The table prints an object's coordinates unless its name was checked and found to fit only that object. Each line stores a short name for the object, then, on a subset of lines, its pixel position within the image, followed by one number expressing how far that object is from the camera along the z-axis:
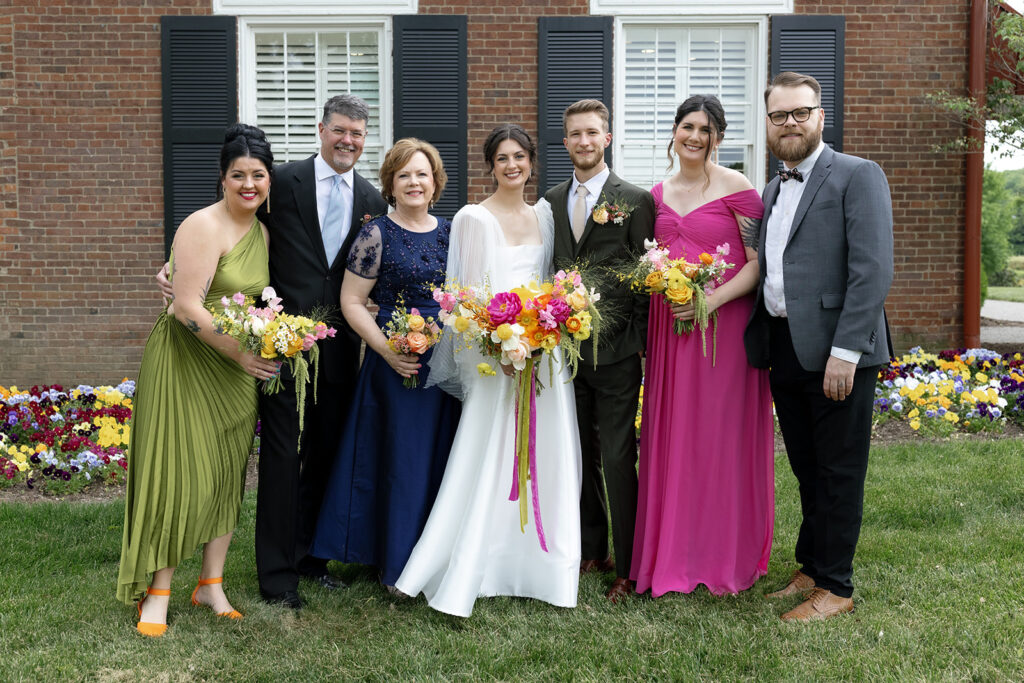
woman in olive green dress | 3.93
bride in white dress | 4.28
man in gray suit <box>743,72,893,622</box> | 3.89
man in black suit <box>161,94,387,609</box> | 4.31
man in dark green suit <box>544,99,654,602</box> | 4.33
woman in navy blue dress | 4.37
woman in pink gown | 4.31
